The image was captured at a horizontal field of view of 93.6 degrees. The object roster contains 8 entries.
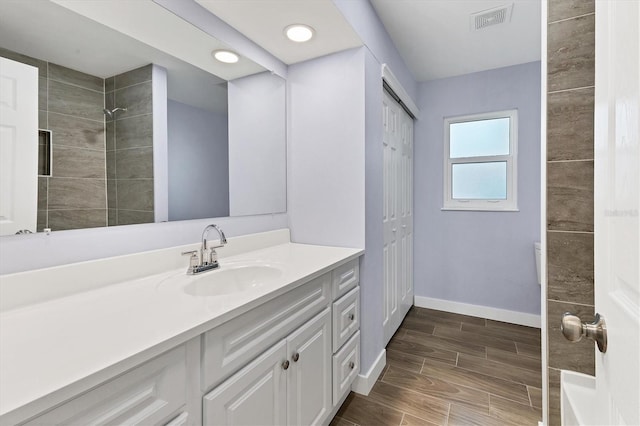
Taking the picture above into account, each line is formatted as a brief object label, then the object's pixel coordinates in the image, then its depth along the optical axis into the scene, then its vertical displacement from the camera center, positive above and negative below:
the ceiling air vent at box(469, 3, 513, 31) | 2.00 +1.35
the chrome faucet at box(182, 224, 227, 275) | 1.26 -0.21
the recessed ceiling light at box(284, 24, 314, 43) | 1.60 +0.98
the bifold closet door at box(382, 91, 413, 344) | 2.31 -0.02
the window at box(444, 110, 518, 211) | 2.85 +0.49
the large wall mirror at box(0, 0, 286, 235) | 0.97 +0.38
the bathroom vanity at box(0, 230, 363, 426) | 0.57 -0.31
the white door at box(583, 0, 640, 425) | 0.41 +0.01
